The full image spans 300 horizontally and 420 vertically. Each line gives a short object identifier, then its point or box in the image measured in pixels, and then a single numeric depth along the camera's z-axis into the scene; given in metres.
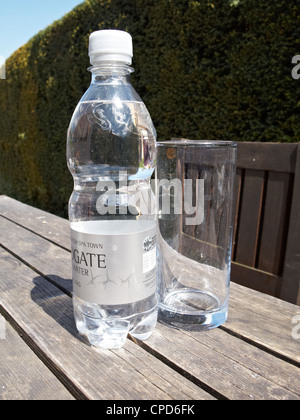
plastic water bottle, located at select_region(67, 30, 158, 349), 0.31
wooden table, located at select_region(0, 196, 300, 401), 0.28
